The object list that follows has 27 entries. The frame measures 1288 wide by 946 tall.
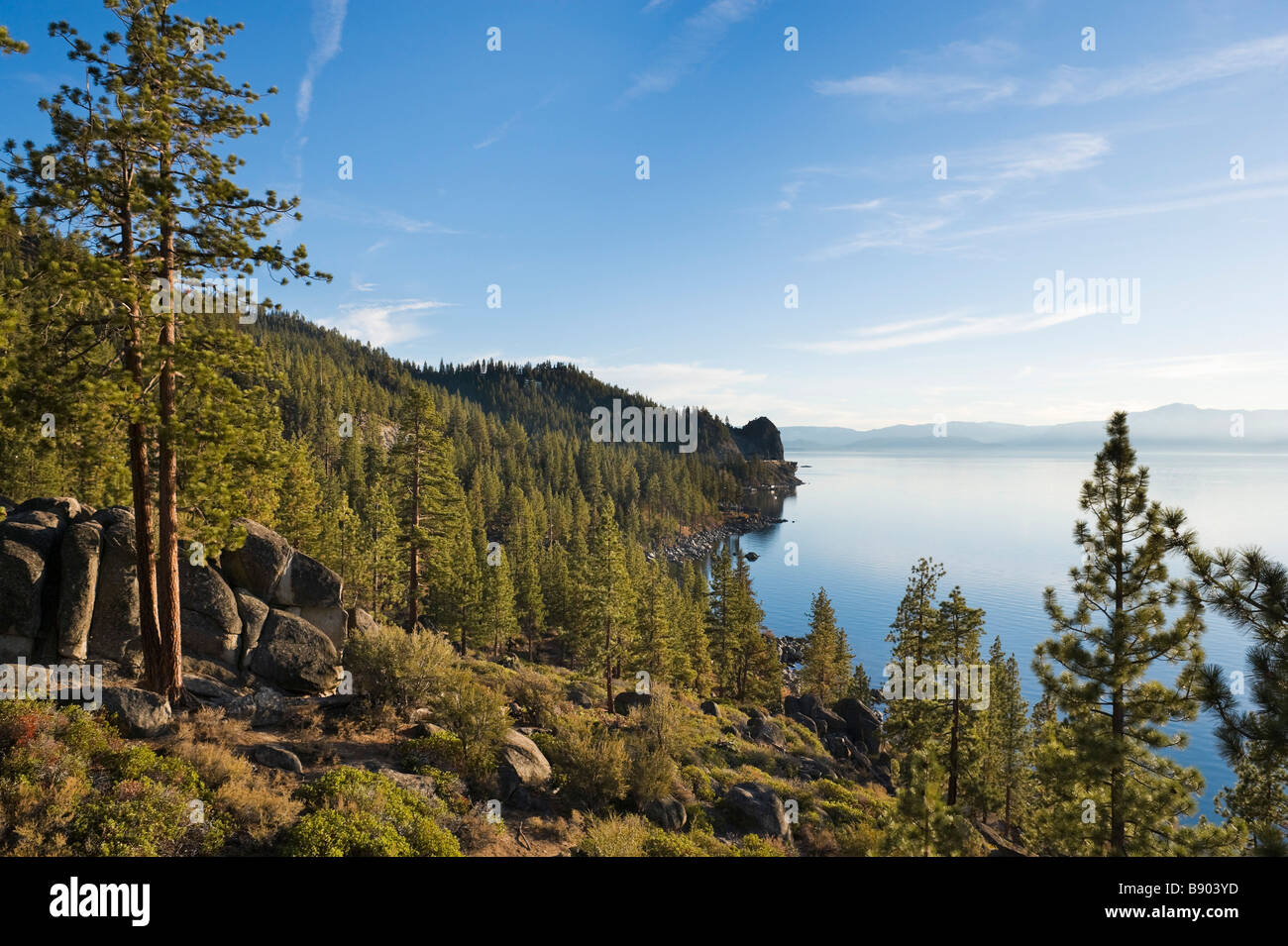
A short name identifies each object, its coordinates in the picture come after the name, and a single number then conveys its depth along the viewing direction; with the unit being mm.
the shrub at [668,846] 12195
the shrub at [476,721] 14430
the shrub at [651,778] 15438
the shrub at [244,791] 9266
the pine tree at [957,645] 25531
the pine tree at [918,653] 26359
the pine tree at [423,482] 28797
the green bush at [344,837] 8883
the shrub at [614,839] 11125
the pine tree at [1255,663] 8445
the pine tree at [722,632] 48500
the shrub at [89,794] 7840
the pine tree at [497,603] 44625
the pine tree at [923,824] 13062
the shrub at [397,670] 16938
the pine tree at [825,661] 51344
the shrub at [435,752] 14180
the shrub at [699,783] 18688
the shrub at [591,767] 15070
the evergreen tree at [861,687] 51906
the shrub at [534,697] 20031
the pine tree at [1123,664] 12969
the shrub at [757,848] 13730
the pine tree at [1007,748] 34062
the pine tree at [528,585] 54500
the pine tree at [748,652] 48594
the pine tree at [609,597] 35281
